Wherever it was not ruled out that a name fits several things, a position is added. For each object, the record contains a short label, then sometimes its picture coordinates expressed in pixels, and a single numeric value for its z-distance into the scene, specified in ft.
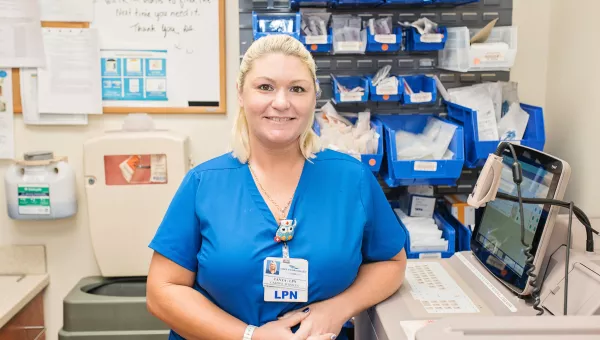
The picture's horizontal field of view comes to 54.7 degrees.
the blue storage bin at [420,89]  7.55
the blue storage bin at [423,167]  7.25
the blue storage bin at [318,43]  7.33
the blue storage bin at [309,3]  7.55
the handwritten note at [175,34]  8.30
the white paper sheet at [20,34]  8.14
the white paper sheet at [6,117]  8.34
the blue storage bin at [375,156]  7.39
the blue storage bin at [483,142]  7.35
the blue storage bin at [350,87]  7.55
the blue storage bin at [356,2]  7.23
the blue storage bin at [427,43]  7.58
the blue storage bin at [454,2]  7.43
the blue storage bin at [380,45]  7.45
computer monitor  4.34
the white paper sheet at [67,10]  8.20
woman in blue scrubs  4.76
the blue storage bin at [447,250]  7.52
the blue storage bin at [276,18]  7.25
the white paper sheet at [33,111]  8.36
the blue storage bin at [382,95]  7.61
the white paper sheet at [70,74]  8.27
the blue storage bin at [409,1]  7.32
